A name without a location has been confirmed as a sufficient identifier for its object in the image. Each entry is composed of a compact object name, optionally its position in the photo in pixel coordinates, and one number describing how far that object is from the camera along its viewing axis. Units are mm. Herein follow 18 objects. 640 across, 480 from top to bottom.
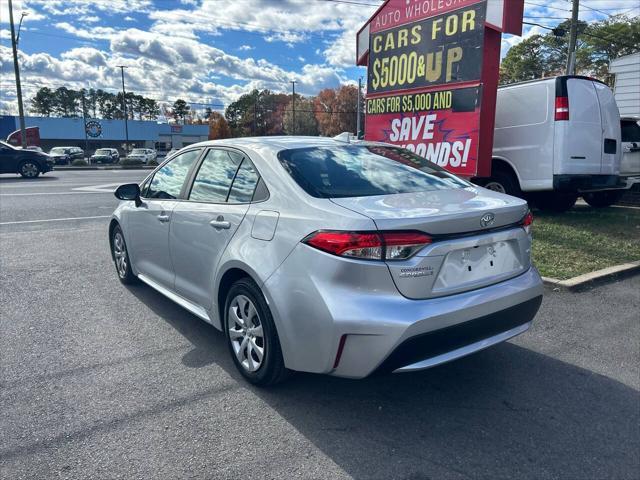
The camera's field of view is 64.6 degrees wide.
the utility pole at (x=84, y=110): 62472
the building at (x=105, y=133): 65188
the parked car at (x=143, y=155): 41031
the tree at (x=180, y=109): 98050
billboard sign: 7398
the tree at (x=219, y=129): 89062
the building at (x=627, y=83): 16516
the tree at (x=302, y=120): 87438
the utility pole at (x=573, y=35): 20391
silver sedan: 2574
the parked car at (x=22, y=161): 18641
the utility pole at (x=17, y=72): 27069
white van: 7605
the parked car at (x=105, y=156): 40875
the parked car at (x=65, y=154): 37094
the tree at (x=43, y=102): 93812
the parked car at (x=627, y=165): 9258
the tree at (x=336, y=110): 90856
